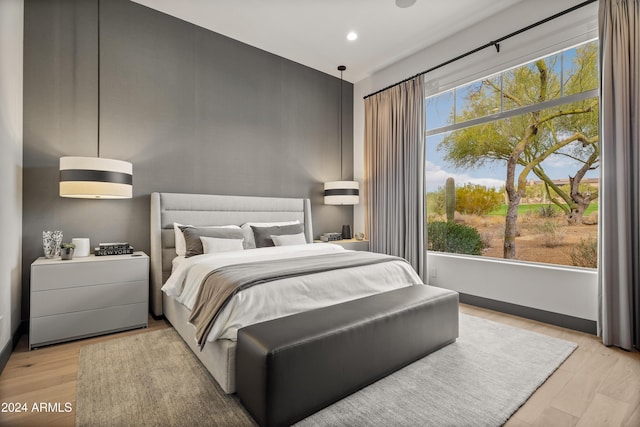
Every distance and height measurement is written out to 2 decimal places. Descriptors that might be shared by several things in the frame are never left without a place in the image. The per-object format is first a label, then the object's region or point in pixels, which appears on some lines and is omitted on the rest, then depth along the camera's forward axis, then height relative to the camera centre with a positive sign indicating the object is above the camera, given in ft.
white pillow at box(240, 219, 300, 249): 11.73 -0.57
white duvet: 6.10 -1.61
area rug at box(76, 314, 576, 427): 5.35 -3.30
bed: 6.13 -0.42
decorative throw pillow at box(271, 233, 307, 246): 11.79 -0.86
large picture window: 10.32 +1.97
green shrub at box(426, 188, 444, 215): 14.12 +0.61
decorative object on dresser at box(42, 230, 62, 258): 8.86 -0.71
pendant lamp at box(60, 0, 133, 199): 8.59 +1.07
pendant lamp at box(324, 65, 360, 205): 14.88 +1.09
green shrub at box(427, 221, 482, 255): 13.09 -0.93
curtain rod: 9.30 +5.94
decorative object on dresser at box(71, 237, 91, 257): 9.18 -0.83
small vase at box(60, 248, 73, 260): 8.62 -0.97
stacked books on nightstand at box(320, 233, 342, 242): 14.75 -0.94
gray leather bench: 5.02 -2.41
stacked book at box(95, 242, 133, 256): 9.43 -0.95
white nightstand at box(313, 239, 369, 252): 14.44 -1.26
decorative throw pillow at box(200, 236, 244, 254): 9.99 -0.89
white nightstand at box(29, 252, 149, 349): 8.04 -2.12
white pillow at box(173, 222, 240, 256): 10.34 -0.83
